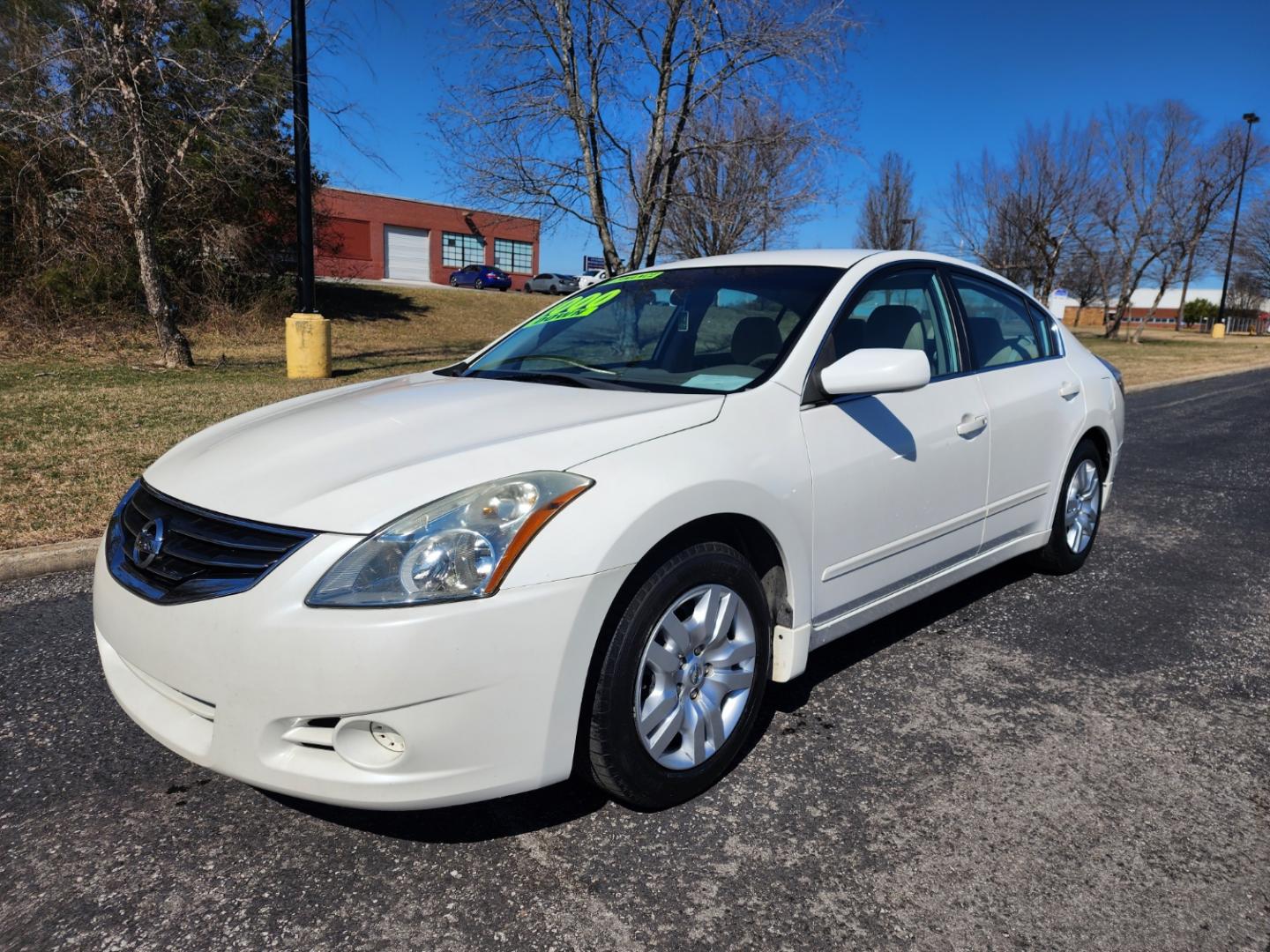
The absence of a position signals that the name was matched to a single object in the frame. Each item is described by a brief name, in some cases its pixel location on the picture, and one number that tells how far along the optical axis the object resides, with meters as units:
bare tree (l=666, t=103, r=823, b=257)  12.80
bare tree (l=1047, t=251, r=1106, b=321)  41.59
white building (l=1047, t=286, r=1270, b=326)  69.25
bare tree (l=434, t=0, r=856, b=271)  11.64
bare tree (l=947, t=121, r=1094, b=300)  36.16
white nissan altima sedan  2.12
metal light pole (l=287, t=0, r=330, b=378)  11.56
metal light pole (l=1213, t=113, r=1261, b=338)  39.47
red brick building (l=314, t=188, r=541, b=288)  48.80
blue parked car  46.69
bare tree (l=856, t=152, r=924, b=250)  31.12
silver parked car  45.59
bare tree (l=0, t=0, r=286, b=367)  11.73
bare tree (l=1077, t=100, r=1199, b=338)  37.19
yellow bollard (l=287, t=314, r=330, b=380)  12.57
